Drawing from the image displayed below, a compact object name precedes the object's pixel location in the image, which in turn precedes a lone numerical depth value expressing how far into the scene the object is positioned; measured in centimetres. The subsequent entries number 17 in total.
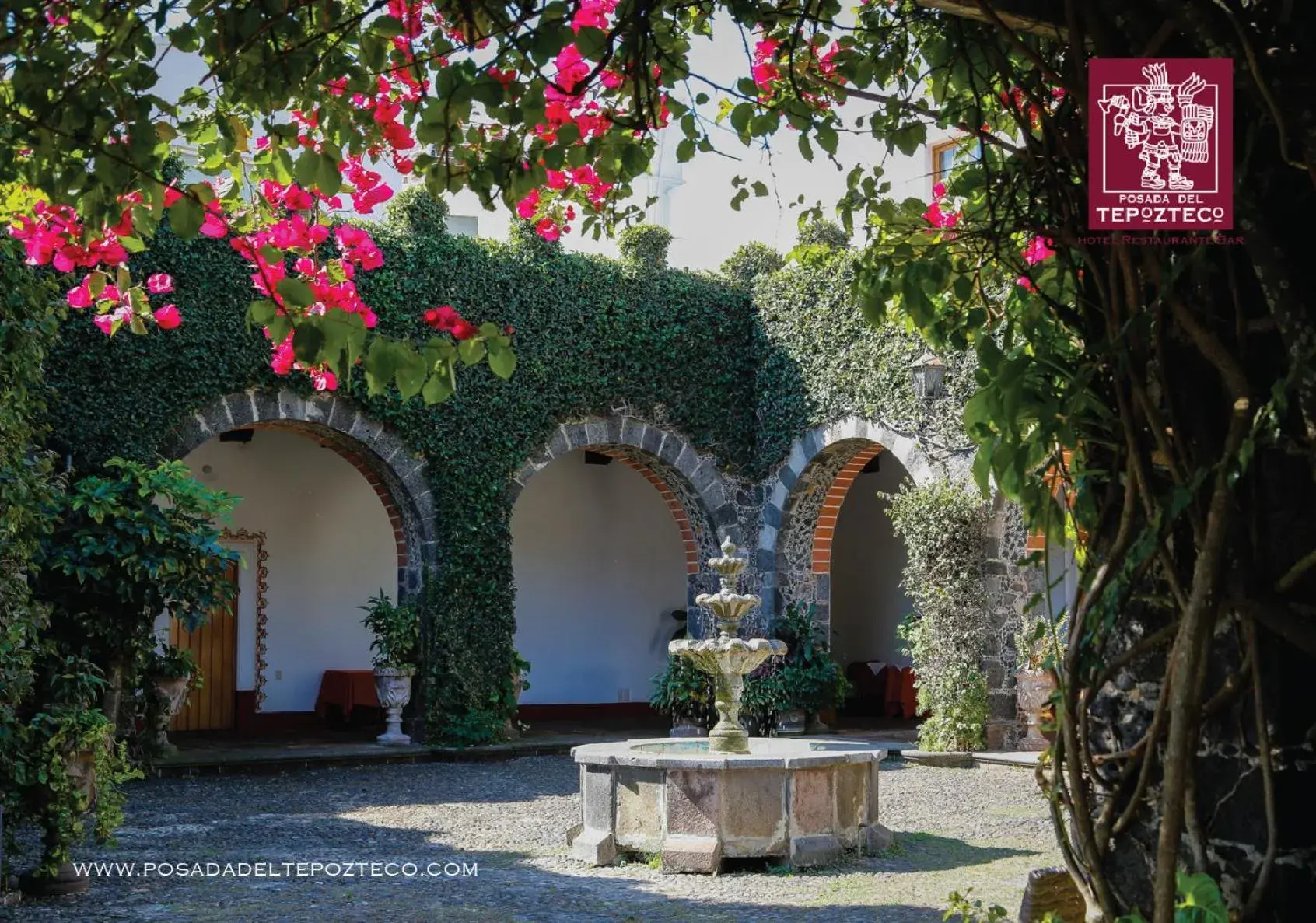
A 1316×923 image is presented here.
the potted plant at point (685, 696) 1207
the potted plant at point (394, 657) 1155
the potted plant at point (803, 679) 1216
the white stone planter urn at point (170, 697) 1005
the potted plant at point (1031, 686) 1030
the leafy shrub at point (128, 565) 872
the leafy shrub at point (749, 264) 1338
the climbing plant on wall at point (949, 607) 1071
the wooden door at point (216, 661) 1337
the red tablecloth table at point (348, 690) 1341
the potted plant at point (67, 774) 523
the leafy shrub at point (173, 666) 986
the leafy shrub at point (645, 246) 1288
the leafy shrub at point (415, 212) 1181
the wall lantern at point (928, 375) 1101
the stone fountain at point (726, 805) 635
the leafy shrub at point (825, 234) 1191
